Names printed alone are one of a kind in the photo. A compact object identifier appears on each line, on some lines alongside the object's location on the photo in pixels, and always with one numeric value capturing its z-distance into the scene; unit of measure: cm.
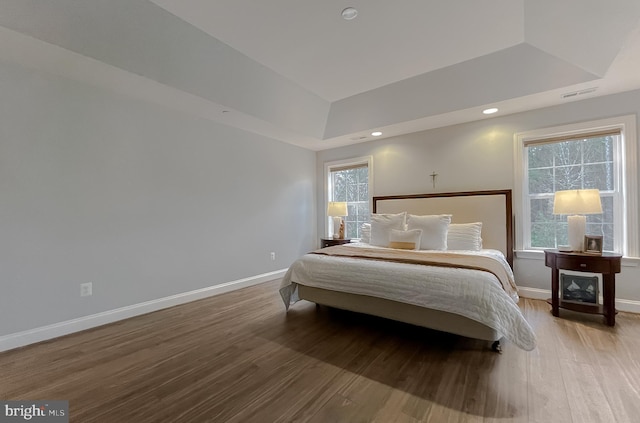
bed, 197
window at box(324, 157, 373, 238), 491
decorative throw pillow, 335
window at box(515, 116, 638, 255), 289
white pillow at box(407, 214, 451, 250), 338
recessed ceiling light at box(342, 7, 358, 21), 214
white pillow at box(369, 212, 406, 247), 372
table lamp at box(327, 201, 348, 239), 462
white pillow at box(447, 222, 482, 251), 338
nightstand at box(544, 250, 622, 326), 256
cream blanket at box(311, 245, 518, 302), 231
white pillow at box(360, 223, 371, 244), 405
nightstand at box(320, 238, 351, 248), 447
